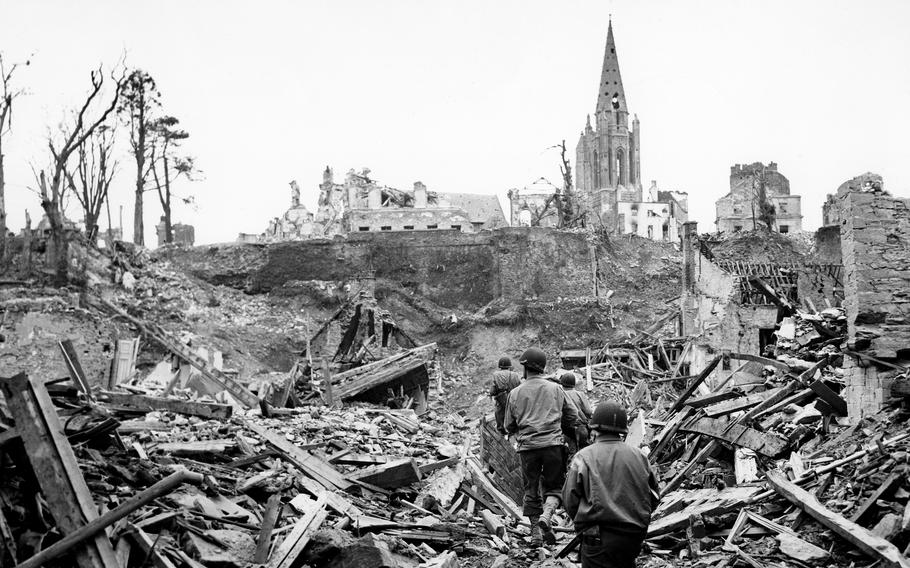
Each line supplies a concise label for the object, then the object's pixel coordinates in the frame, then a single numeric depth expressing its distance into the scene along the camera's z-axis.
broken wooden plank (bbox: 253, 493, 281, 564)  5.56
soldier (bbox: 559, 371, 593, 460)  8.42
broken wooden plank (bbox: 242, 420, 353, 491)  8.08
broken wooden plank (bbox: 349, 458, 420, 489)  8.44
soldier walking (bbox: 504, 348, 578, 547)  7.61
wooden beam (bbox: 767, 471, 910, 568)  5.20
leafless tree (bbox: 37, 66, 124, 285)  25.98
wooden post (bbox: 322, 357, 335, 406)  15.56
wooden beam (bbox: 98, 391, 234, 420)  9.26
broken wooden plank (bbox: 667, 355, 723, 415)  10.00
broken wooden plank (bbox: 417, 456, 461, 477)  9.65
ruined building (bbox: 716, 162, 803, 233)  48.72
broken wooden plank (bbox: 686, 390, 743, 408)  9.99
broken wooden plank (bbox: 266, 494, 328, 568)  5.60
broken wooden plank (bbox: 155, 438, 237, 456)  7.82
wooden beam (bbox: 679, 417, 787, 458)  8.27
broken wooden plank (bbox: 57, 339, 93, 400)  9.32
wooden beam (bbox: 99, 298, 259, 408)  13.66
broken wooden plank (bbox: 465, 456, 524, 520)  8.86
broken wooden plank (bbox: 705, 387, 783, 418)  9.29
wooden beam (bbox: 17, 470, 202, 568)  4.48
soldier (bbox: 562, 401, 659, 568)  5.10
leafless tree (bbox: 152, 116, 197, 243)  35.81
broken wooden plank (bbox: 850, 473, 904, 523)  5.97
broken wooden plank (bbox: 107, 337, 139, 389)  14.65
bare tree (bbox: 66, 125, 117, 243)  29.85
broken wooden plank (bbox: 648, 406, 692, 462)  9.77
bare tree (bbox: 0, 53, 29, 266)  26.53
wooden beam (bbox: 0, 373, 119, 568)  4.69
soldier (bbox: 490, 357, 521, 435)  9.70
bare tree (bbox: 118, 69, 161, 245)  33.78
